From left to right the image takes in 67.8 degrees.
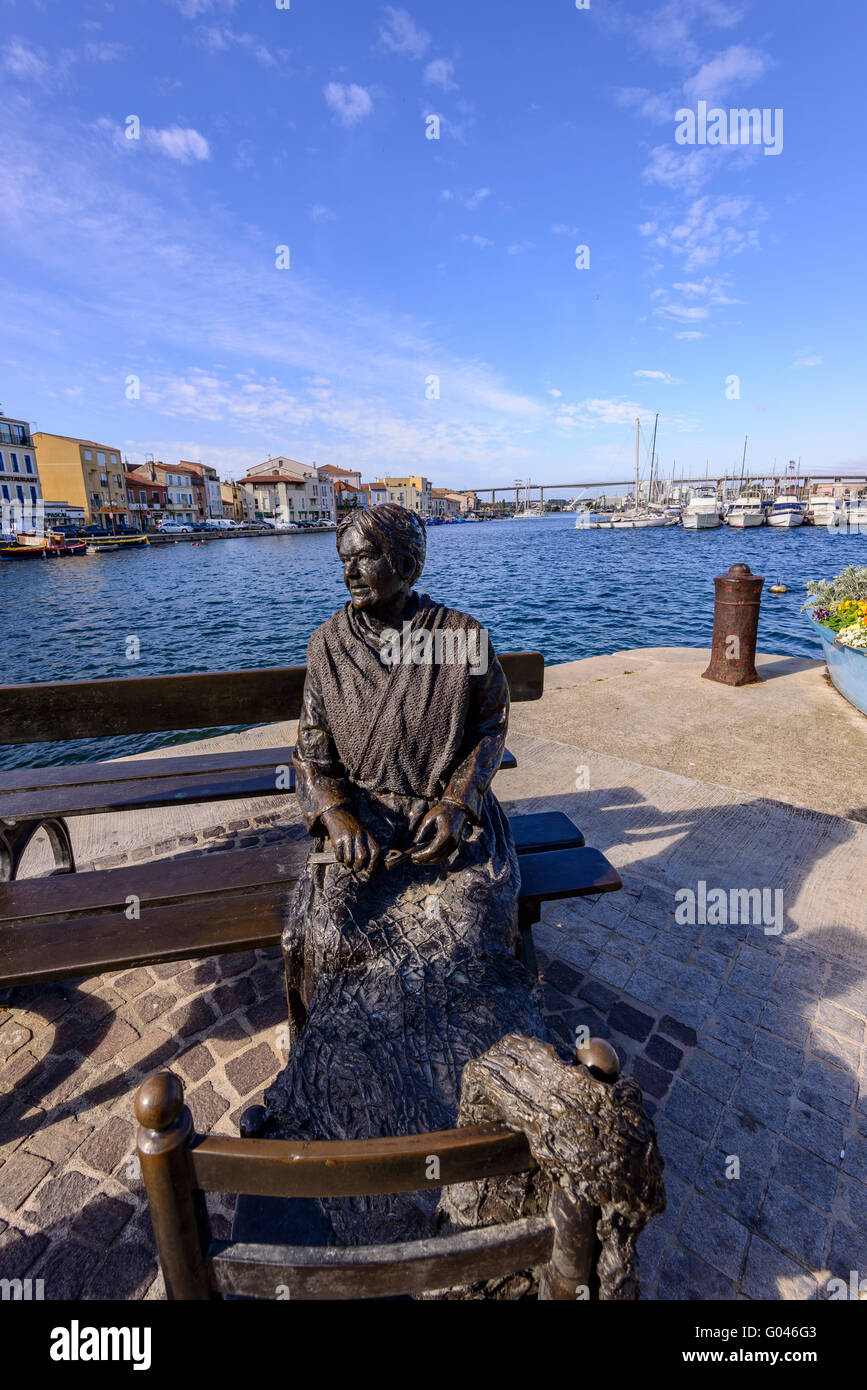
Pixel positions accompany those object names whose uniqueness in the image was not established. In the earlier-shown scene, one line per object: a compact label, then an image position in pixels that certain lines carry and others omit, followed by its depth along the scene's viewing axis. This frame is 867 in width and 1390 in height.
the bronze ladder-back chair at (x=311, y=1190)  1.04
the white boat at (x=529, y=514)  168.35
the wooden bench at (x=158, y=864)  2.57
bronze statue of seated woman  1.84
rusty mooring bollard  7.32
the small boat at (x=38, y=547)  47.75
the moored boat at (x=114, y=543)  56.48
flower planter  6.69
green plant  7.88
